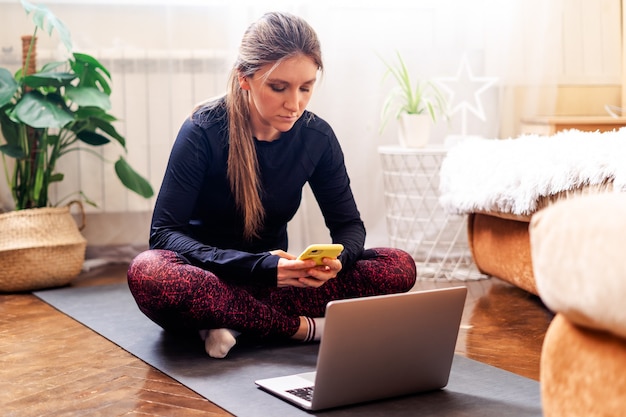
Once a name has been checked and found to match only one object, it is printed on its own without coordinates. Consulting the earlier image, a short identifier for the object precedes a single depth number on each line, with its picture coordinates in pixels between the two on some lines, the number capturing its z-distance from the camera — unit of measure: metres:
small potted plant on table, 2.96
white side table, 2.94
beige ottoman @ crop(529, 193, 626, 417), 0.90
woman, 1.84
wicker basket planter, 2.70
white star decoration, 3.29
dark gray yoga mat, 1.47
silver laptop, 1.40
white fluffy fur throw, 1.99
